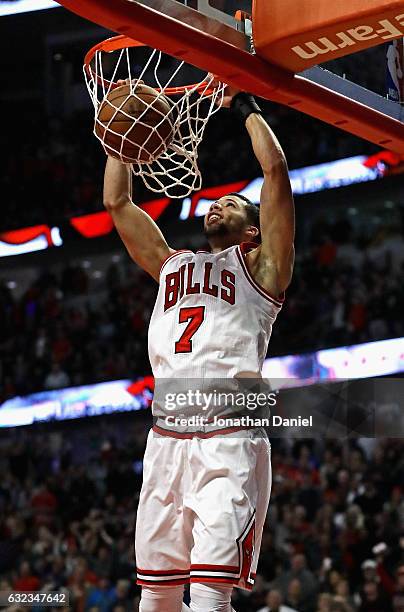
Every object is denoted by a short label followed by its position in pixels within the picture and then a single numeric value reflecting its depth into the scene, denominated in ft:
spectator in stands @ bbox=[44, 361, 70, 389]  51.96
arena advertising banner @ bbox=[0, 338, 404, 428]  29.09
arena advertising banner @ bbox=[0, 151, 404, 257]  53.57
